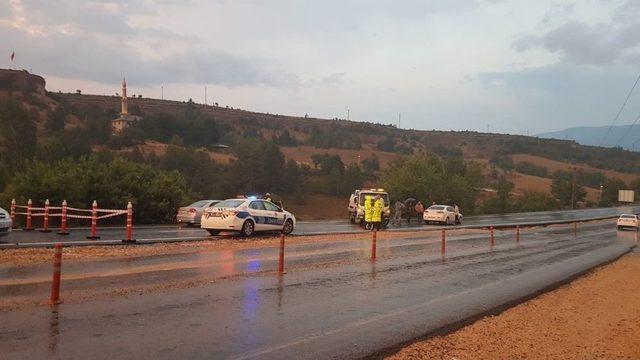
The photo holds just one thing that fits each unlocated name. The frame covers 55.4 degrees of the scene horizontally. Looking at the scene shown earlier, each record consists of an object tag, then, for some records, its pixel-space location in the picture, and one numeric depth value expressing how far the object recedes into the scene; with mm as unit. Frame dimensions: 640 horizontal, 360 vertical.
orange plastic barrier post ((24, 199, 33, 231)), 22719
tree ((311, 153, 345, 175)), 108106
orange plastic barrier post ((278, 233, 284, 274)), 14088
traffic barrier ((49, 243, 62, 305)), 9336
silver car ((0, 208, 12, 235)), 18094
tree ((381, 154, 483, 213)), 73000
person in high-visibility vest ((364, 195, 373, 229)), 30058
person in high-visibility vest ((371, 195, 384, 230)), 29734
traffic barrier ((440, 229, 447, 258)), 21520
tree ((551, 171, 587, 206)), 130500
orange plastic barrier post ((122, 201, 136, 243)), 18891
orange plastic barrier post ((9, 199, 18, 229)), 24047
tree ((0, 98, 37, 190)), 50966
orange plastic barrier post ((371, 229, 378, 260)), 18031
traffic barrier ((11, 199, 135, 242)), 19212
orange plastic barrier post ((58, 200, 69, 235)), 21108
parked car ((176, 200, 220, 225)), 30130
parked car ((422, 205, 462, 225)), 46147
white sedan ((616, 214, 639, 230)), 52719
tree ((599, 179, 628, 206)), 144288
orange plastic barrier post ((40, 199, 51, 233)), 21862
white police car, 22562
